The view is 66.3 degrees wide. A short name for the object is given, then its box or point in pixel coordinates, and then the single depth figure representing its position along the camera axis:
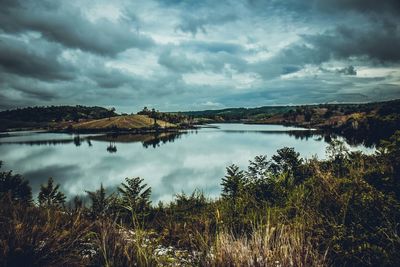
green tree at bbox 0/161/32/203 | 16.05
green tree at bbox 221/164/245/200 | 14.05
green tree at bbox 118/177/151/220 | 11.72
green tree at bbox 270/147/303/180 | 15.28
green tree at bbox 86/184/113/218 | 11.05
